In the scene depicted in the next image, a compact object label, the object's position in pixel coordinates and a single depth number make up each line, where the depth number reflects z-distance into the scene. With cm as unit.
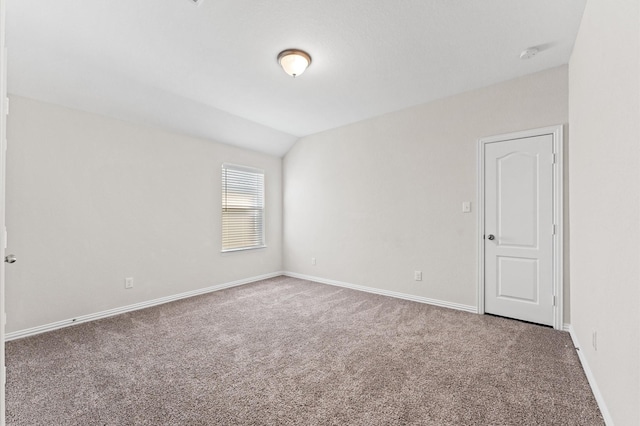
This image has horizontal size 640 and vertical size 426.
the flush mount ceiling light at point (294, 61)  258
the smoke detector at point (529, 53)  258
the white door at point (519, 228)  297
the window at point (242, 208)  464
